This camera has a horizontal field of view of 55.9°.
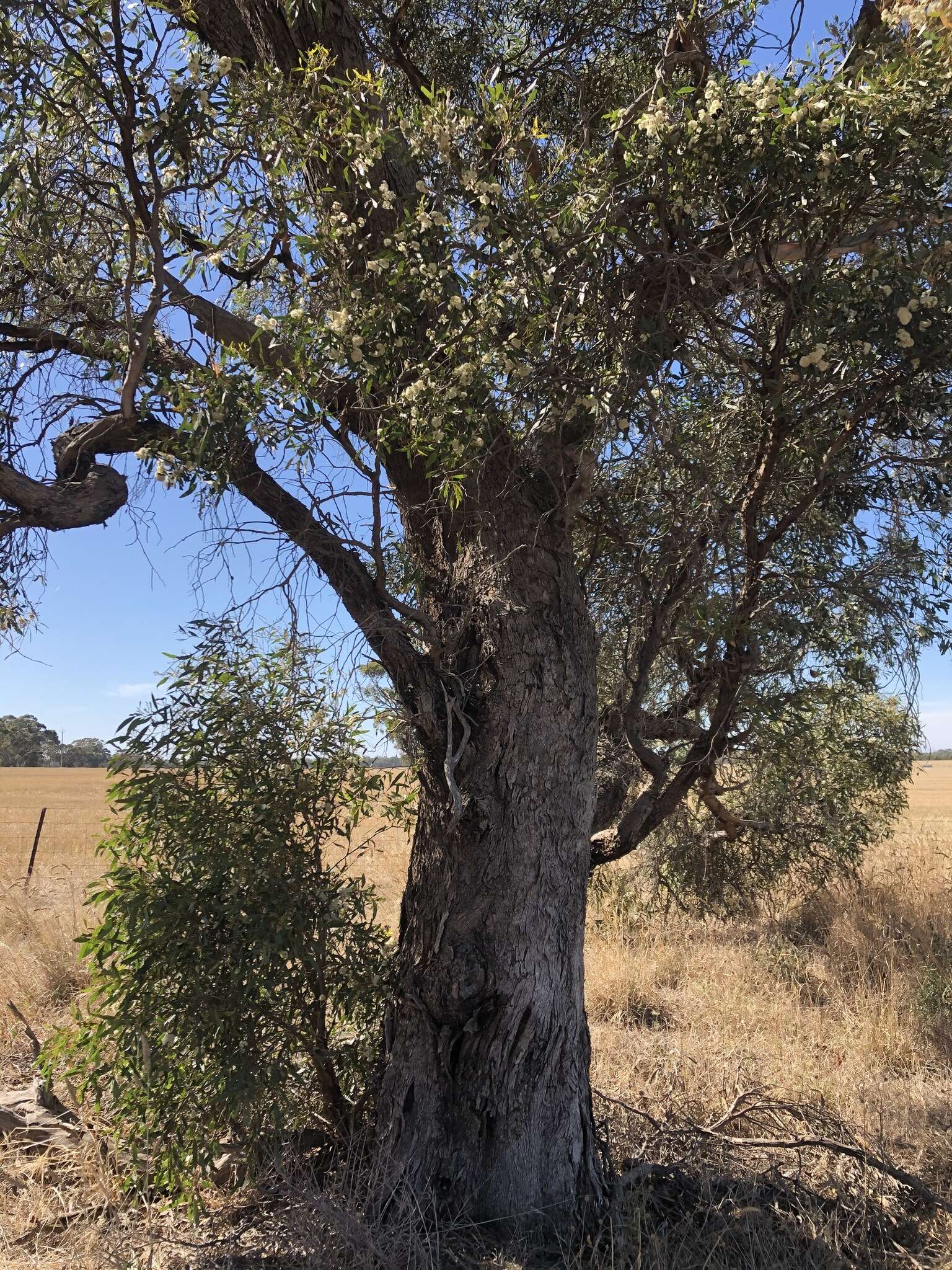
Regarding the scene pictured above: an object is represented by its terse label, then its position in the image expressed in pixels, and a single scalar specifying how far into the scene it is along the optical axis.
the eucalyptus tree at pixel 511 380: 3.59
